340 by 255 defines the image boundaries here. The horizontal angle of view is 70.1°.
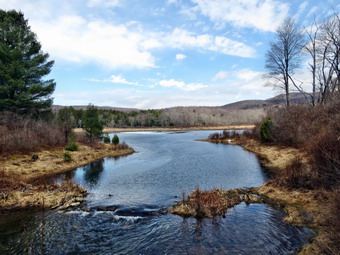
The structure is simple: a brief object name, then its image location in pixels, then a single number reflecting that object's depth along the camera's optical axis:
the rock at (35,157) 20.61
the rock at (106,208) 11.33
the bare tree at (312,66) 30.19
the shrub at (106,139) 35.79
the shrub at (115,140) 35.06
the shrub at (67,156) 22.69
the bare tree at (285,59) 32.56
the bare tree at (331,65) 27.08
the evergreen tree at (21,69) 25.77
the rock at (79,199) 12.71
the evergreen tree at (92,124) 33.47
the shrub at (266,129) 30.61
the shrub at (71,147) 26.24
